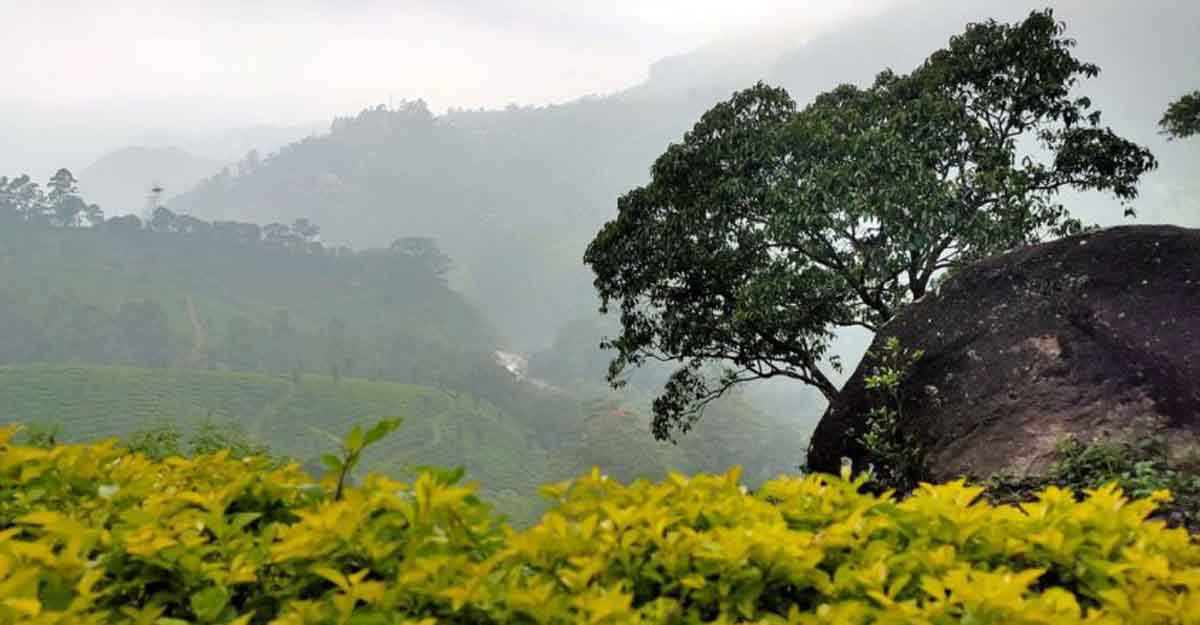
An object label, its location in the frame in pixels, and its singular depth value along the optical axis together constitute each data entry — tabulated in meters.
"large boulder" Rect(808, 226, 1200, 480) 6.35
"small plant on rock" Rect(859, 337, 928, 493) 6.98
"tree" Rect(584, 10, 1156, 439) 12.54
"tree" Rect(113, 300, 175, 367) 102.94
